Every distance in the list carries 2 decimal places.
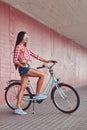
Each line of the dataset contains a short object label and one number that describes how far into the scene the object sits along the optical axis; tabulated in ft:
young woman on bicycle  20.30
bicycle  20.70
